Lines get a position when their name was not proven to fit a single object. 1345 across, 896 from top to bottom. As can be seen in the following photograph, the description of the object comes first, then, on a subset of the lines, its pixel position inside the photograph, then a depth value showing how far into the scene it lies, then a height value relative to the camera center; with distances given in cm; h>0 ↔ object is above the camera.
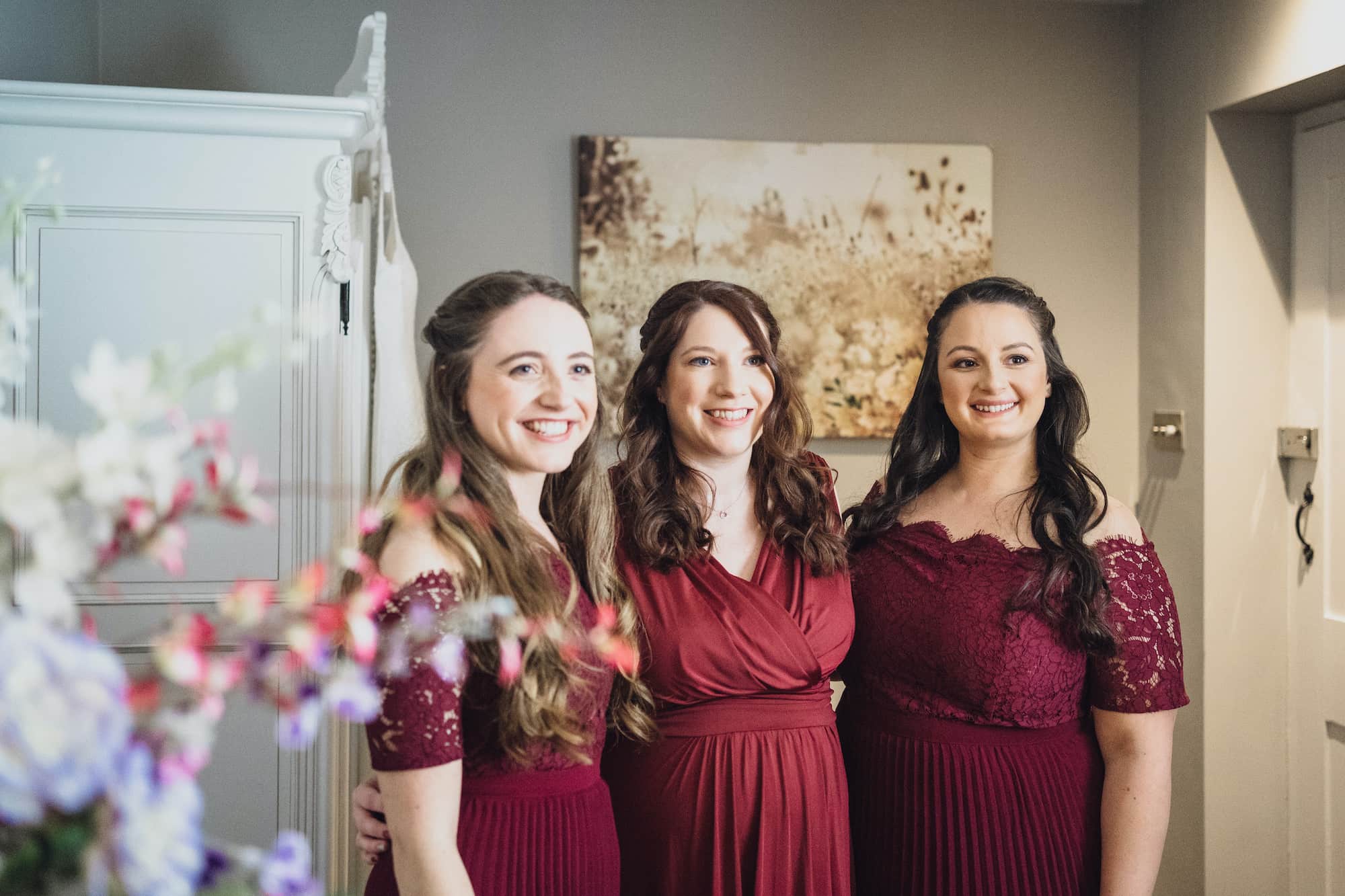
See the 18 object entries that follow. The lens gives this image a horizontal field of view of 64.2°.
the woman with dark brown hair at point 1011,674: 167 -34
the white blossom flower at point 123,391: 45 +3
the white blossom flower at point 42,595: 45 -6
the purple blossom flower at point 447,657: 53 -10
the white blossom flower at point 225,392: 49 +3
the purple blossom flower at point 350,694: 48 -11
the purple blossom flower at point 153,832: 42 -15
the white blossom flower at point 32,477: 46 -1
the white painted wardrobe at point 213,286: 212 +34
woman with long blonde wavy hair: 119 -23
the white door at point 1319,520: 277 -15
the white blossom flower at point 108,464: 45 +0
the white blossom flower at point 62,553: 45 -4
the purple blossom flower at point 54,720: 42 -11
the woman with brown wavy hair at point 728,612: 160 -24
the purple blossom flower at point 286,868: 46 -18
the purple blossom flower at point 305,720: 46 -12
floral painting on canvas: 309 +64
